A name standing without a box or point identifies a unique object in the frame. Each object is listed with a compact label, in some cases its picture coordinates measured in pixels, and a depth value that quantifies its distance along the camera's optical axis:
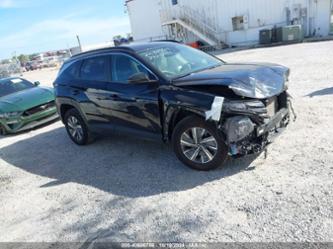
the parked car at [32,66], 43.62
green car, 8.02
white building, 20.04
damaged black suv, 3.74
